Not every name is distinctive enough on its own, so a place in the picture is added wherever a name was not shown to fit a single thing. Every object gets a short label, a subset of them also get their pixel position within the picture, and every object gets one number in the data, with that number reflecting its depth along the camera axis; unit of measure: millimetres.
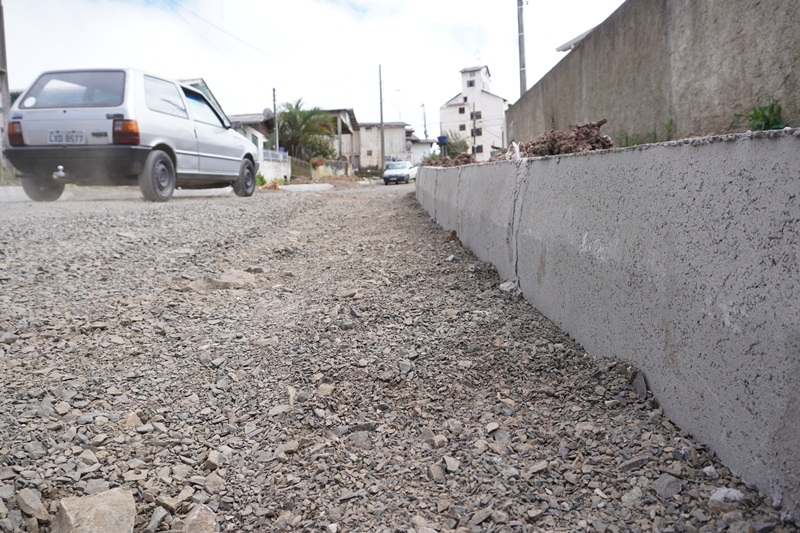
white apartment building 67438
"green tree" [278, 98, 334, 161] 41000
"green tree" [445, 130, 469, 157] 59053
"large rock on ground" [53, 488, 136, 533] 1704
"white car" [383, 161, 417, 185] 29867
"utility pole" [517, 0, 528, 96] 18625
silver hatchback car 7758
